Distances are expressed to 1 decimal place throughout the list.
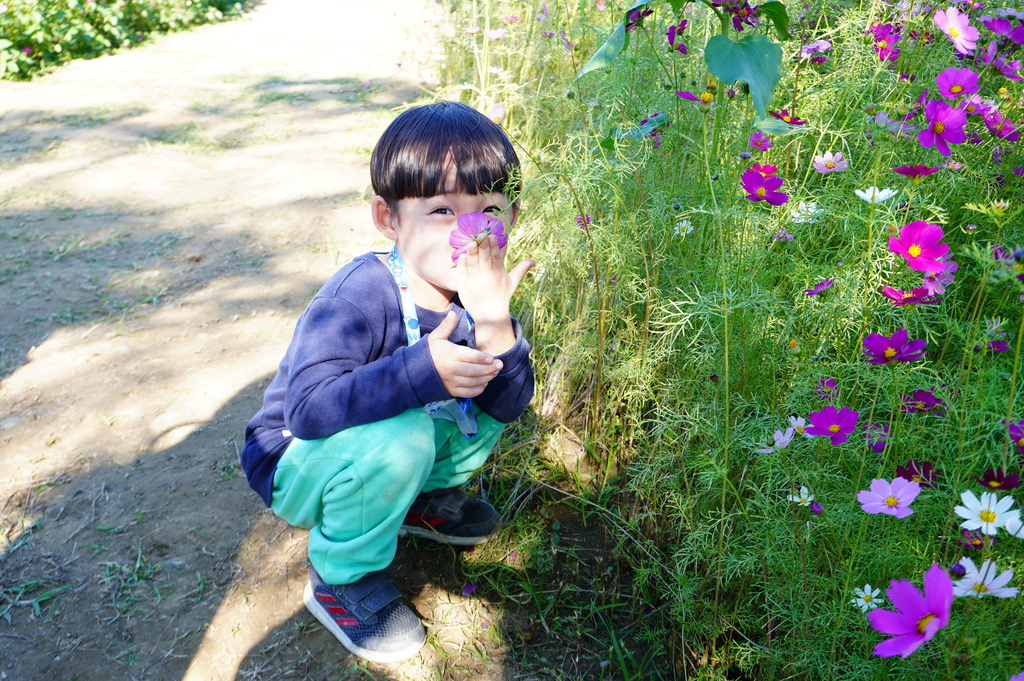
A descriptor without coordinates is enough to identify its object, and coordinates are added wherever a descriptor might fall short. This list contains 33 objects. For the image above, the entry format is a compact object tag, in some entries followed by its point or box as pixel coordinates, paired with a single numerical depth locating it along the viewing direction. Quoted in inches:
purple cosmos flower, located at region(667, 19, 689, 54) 56.7
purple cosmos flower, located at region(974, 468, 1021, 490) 37.5
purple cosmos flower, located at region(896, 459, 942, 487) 42.2
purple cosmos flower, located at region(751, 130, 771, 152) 60.6
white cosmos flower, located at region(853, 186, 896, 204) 44.7
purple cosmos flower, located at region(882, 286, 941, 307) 40.4
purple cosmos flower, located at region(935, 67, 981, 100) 53.2
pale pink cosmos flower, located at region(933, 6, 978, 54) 56.1
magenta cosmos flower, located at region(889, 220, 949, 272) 41.6
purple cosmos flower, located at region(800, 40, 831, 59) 68.6
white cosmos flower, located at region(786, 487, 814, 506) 43.7
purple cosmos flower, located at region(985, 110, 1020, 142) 51.7
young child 56.2
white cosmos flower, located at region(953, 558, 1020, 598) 33.2
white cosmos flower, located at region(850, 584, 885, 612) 42.8
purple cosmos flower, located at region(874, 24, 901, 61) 67.2
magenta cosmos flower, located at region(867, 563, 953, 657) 30.4
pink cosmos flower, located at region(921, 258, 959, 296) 43.1
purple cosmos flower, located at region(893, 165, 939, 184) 45.6
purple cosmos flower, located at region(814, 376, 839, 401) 48.7
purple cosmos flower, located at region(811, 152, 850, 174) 56.1
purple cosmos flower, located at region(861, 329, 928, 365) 38.3
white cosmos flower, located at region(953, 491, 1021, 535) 35.7
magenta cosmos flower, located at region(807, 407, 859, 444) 42.2
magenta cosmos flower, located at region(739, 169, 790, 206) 49.3
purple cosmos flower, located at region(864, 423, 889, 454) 44.6
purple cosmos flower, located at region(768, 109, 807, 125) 59.2
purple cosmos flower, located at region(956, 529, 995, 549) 38.4
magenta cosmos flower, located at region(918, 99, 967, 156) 48.6
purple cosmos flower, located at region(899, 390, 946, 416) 44.1
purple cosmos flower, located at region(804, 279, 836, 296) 49.3
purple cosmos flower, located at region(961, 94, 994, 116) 51.4
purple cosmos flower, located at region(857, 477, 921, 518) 38.3
